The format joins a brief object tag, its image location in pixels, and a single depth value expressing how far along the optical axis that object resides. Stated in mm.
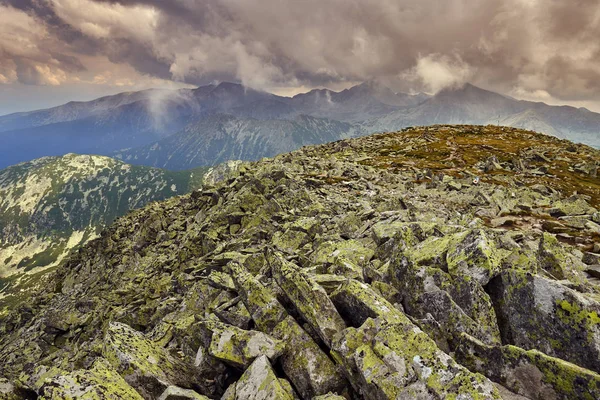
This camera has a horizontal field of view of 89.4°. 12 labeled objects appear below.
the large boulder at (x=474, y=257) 12852
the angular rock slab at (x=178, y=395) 10812
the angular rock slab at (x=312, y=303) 12109
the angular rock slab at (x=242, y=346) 11797
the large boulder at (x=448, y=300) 11516
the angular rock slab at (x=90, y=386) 9551
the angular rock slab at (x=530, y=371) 8469
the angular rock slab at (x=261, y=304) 13539
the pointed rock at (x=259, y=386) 10367
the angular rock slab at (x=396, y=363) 8602
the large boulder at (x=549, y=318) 9867
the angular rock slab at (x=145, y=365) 11875
